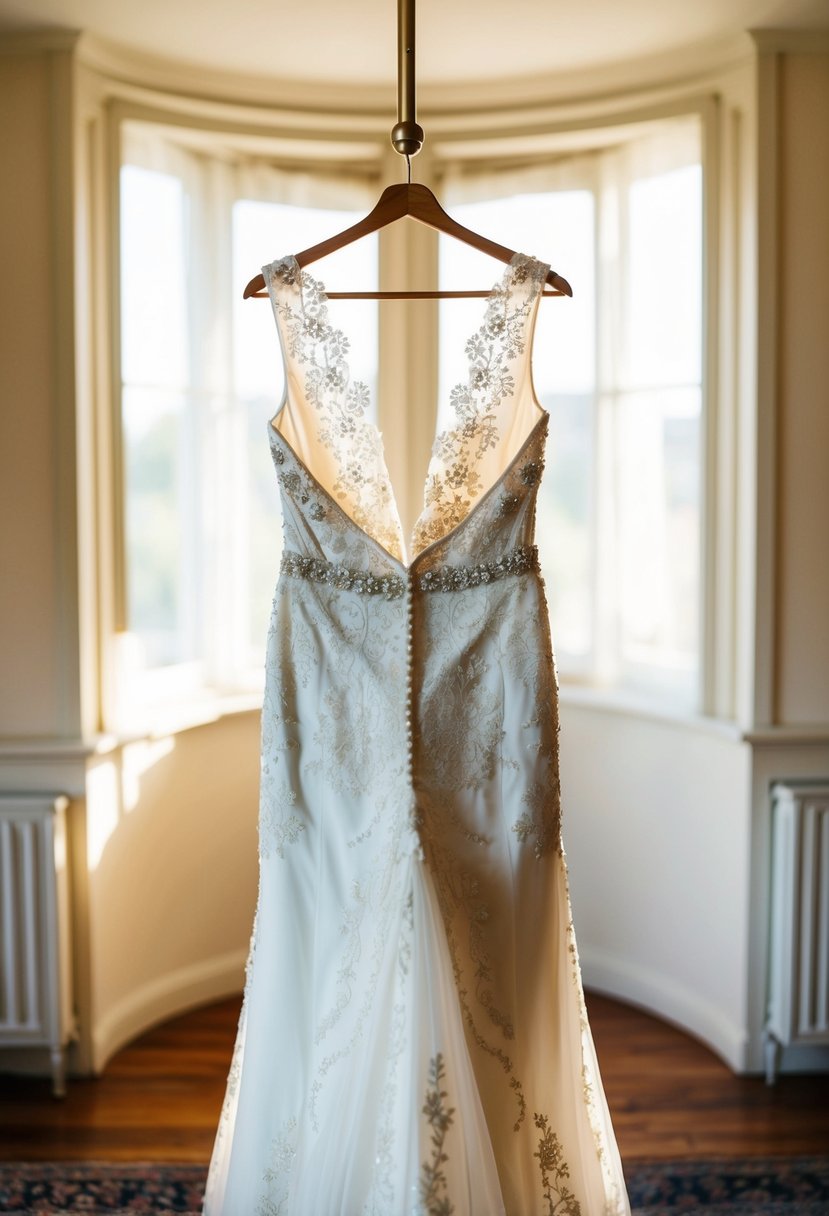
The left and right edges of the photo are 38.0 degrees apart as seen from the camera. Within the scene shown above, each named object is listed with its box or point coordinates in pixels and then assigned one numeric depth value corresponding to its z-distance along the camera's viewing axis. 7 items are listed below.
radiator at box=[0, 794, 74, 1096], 2.91
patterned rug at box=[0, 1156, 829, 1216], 2.48
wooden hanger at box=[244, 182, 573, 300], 1.97
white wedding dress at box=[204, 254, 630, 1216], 1.93
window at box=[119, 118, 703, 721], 3.33
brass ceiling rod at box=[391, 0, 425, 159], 1.87
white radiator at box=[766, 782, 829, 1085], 2.97
